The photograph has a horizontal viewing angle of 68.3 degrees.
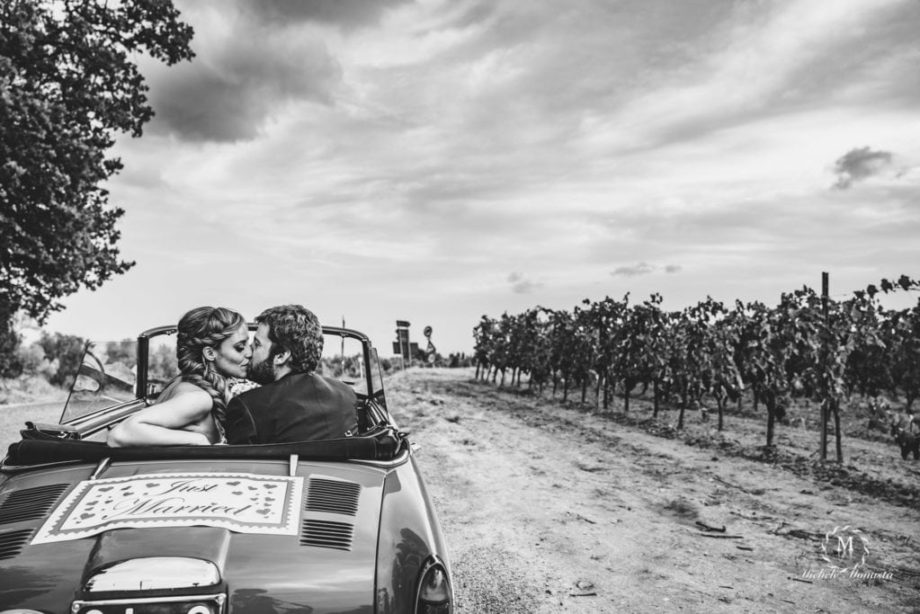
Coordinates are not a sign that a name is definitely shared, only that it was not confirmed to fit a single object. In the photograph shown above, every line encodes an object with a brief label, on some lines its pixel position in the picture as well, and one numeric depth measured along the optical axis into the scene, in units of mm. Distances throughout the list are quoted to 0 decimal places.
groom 3131
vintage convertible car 2025
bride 2764
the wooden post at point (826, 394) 11063
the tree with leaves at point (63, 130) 13883
